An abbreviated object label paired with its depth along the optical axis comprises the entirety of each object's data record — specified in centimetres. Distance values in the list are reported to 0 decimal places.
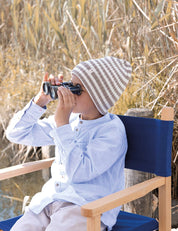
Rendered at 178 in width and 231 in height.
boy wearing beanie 341
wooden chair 350
